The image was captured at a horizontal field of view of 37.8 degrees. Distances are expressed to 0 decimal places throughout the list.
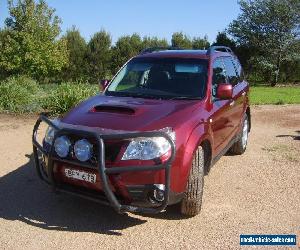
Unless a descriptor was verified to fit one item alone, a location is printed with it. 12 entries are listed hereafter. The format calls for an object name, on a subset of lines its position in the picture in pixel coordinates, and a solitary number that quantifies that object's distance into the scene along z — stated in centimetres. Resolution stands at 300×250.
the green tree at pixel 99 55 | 3741
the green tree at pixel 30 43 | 3052
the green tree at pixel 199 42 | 4178
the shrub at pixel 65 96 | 1153
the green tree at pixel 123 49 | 3884
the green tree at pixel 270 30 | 3441
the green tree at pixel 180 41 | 4223
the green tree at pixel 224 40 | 3835
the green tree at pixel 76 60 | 3753
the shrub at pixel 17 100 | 1205
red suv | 407
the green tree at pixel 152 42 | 4144
